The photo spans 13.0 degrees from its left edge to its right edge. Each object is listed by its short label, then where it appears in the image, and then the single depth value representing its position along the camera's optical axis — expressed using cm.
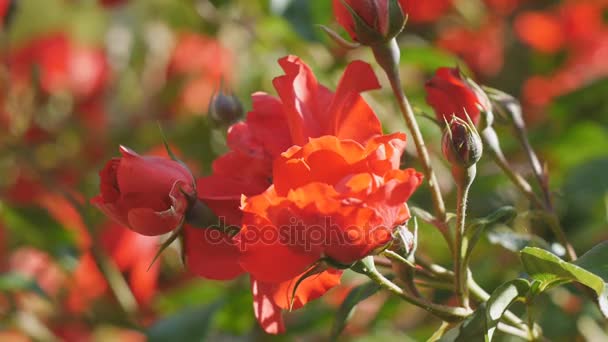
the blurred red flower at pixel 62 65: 141
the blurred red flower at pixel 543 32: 144
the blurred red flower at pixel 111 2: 142
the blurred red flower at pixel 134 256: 116
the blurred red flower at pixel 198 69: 153
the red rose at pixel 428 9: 147
